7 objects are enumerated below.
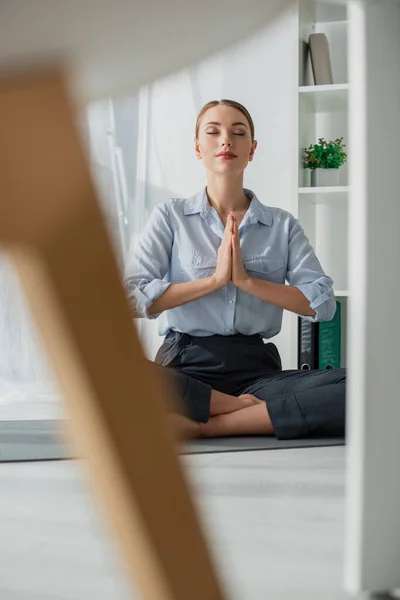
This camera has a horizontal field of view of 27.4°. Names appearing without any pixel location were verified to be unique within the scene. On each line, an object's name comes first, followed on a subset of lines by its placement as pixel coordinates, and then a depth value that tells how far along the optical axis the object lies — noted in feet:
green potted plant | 9.67
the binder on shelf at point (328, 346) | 9.45
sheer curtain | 9.24
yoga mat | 5.51
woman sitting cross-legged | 6.22
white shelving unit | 9.79
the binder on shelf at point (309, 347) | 9.37
